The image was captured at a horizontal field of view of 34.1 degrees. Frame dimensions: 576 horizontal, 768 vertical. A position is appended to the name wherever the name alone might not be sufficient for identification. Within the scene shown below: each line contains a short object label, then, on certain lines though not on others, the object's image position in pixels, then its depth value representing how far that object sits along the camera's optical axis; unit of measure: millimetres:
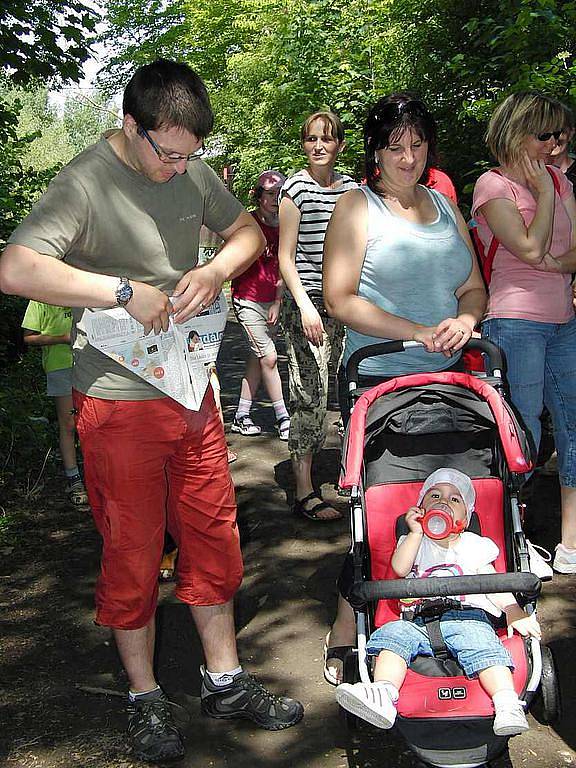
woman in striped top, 5488
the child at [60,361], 6262
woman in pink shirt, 4312
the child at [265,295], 7340
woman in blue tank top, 3582
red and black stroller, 2791
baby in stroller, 2781
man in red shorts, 2969
